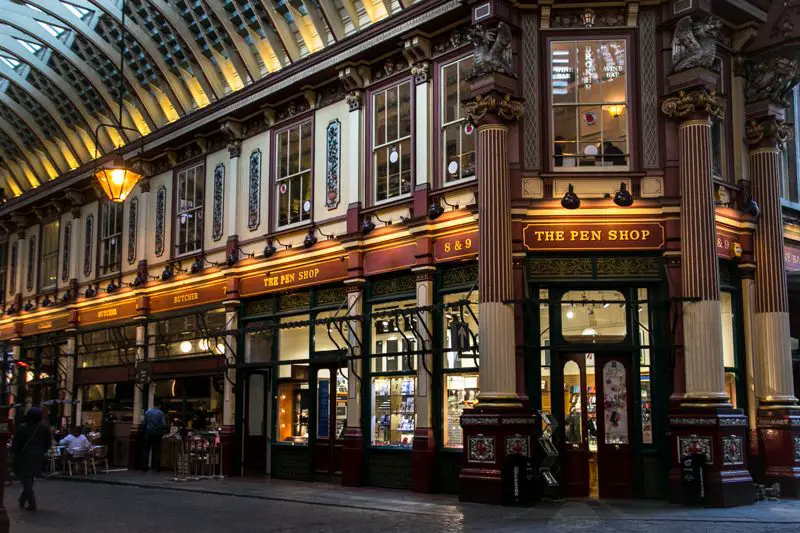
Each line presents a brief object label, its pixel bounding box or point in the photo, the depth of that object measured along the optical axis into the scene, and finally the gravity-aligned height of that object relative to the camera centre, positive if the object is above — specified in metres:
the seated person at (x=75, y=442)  24.02 -0.77
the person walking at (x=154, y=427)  24.33 -0.40
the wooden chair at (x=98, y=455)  24.45 -1.12
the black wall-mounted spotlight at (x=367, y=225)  19.61 +3.80
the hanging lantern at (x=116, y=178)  19.08 +4.67
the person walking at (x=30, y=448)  16.33 -0.64
